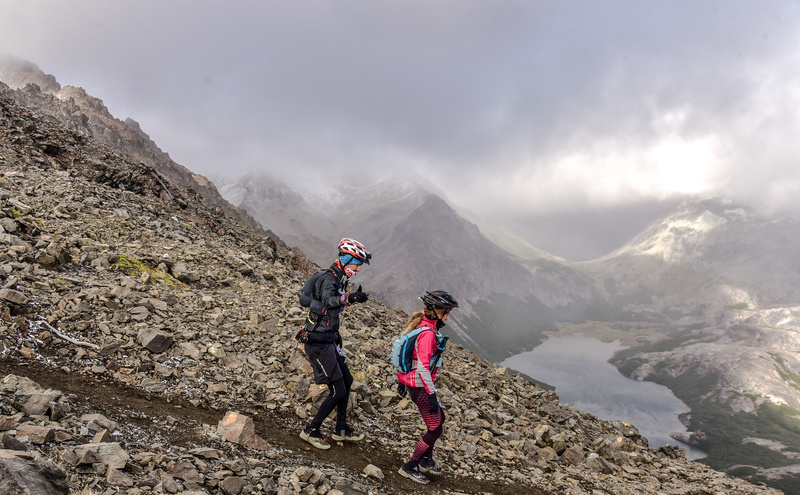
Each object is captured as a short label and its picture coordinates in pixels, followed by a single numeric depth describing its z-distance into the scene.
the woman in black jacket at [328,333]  8.95
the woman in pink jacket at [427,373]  8.76
